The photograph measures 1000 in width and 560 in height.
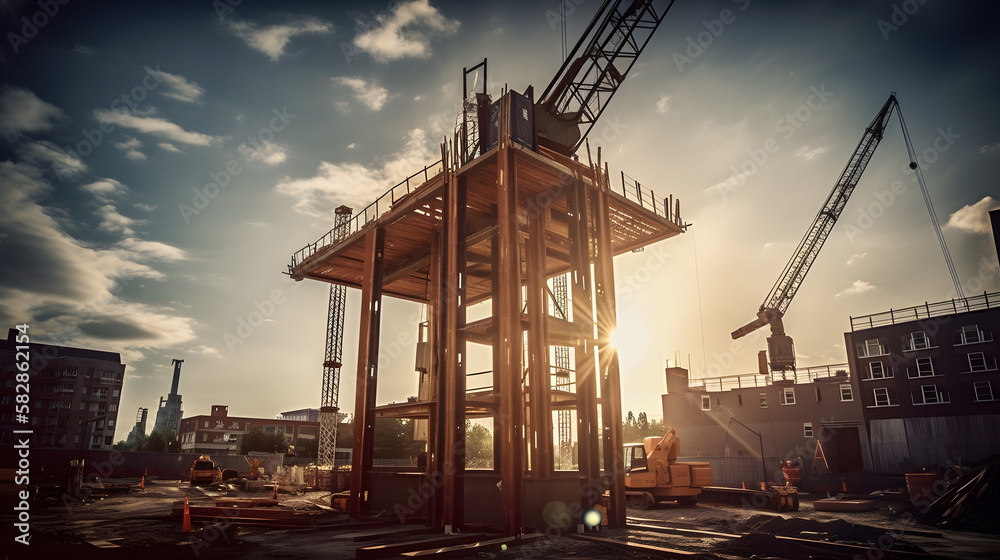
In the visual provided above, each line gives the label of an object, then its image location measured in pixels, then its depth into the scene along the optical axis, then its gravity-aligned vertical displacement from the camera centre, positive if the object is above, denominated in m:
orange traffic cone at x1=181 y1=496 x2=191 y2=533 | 16.19 -2.81
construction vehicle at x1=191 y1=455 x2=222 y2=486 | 41.69 -3.50
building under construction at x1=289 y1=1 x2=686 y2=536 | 16.77 +3.88
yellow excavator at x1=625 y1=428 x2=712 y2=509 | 24.03 -2.27
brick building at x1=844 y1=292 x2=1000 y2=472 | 43.06 +2.79
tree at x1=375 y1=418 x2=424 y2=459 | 73.00 -2.46
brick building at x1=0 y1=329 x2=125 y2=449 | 74.81 +4.52
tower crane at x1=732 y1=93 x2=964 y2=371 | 66.56 +19.26
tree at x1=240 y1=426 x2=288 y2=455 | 81.50 -2.47
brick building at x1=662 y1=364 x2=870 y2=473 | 53.31 +0.37
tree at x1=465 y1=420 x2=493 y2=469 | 110.57 -3.91
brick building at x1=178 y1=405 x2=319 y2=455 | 99.38 -0.75
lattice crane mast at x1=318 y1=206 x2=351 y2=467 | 58.34 +1.64
